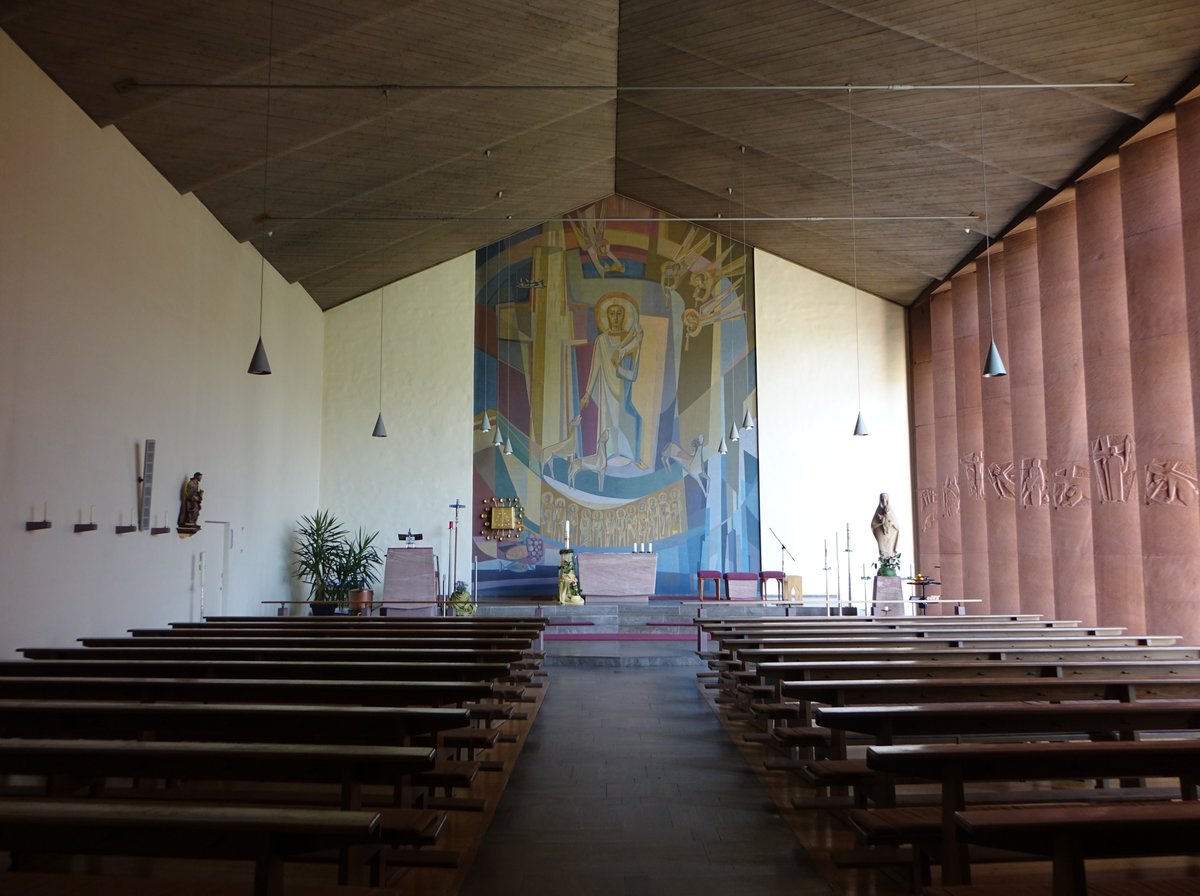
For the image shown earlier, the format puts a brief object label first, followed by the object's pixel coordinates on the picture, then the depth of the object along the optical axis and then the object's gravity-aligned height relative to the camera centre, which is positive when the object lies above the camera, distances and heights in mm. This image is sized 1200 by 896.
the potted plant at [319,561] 13547 -22
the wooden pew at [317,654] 5035 -516
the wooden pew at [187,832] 1745 -509
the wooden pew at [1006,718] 3105 -541
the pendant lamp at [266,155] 7734 +4206
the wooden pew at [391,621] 7633 -523
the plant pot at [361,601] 12105 -541
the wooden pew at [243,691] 3637 -520
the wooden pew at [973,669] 4402 -539
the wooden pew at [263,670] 4266 -515
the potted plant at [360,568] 12547 -137
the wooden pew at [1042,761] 2312 -509
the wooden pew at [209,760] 2357 -503
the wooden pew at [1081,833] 1819 -544
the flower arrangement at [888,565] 11917 -111
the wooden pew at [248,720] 2979 -518
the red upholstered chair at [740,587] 13609 -441
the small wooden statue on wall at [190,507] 9648 +549
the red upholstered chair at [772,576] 13039 -264
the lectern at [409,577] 13445 -261
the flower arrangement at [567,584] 12758 -350
